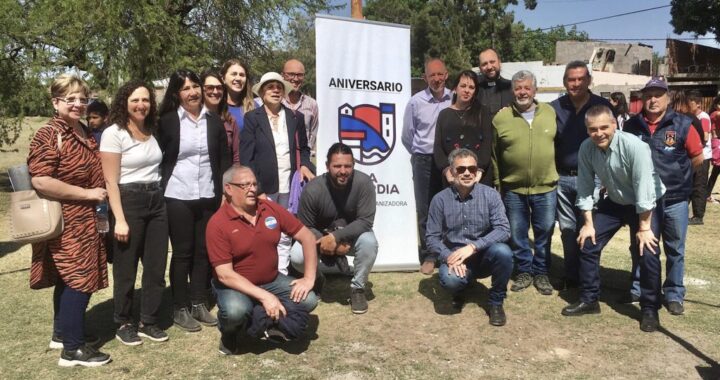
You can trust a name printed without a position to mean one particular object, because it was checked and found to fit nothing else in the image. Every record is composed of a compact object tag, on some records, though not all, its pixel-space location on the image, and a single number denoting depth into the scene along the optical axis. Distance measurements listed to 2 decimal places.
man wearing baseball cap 4.17
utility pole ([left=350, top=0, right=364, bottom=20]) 6.54
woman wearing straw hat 4.36
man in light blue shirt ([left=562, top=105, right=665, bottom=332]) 3.88
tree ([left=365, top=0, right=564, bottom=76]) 38.38
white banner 5.33
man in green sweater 4.62
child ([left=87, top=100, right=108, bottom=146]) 4.79
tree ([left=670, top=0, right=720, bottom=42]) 23.02
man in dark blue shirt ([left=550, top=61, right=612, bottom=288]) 4.60
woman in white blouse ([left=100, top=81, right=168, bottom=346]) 3.53
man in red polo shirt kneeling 3.56
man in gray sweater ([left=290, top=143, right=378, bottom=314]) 4.47
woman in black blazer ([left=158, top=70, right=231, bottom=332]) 3.86
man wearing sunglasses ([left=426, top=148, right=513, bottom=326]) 4.20
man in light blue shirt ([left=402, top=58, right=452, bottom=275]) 5.34
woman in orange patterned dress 3.22
